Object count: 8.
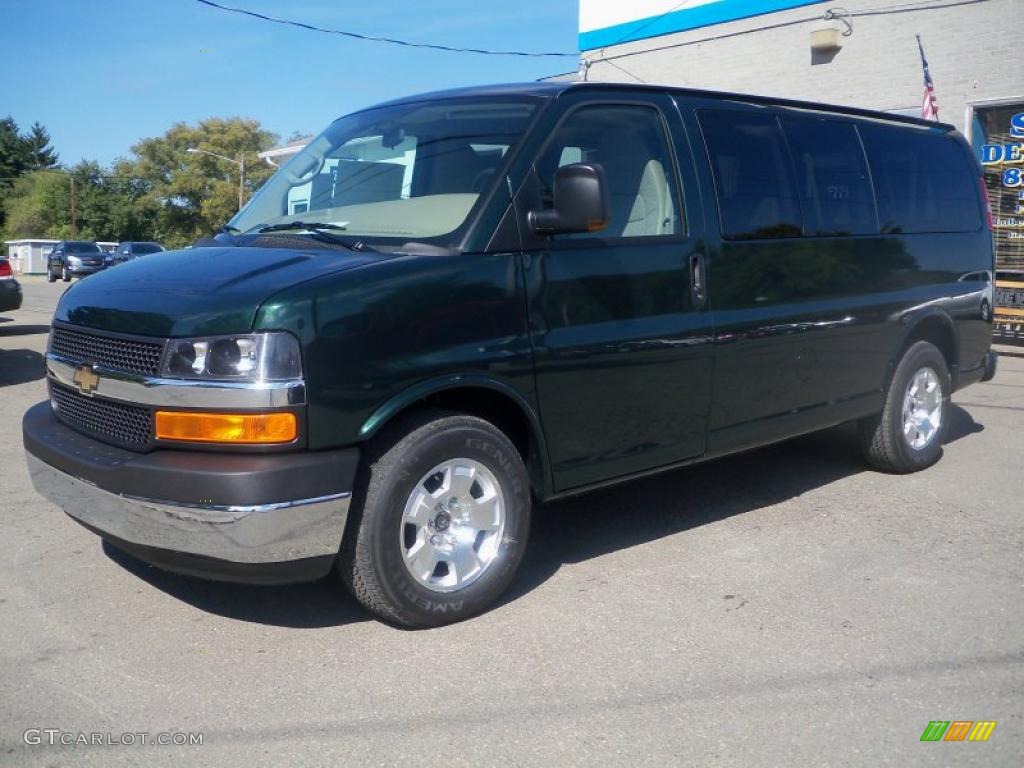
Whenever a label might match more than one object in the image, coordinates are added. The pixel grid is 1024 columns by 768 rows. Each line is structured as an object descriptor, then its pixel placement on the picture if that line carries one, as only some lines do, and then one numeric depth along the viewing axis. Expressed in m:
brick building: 14.69
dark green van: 3.49
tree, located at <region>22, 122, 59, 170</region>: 98.38
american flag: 14.15
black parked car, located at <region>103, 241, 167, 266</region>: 39.16
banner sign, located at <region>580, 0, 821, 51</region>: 17.78
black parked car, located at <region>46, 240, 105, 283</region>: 41.06
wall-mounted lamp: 16.22
